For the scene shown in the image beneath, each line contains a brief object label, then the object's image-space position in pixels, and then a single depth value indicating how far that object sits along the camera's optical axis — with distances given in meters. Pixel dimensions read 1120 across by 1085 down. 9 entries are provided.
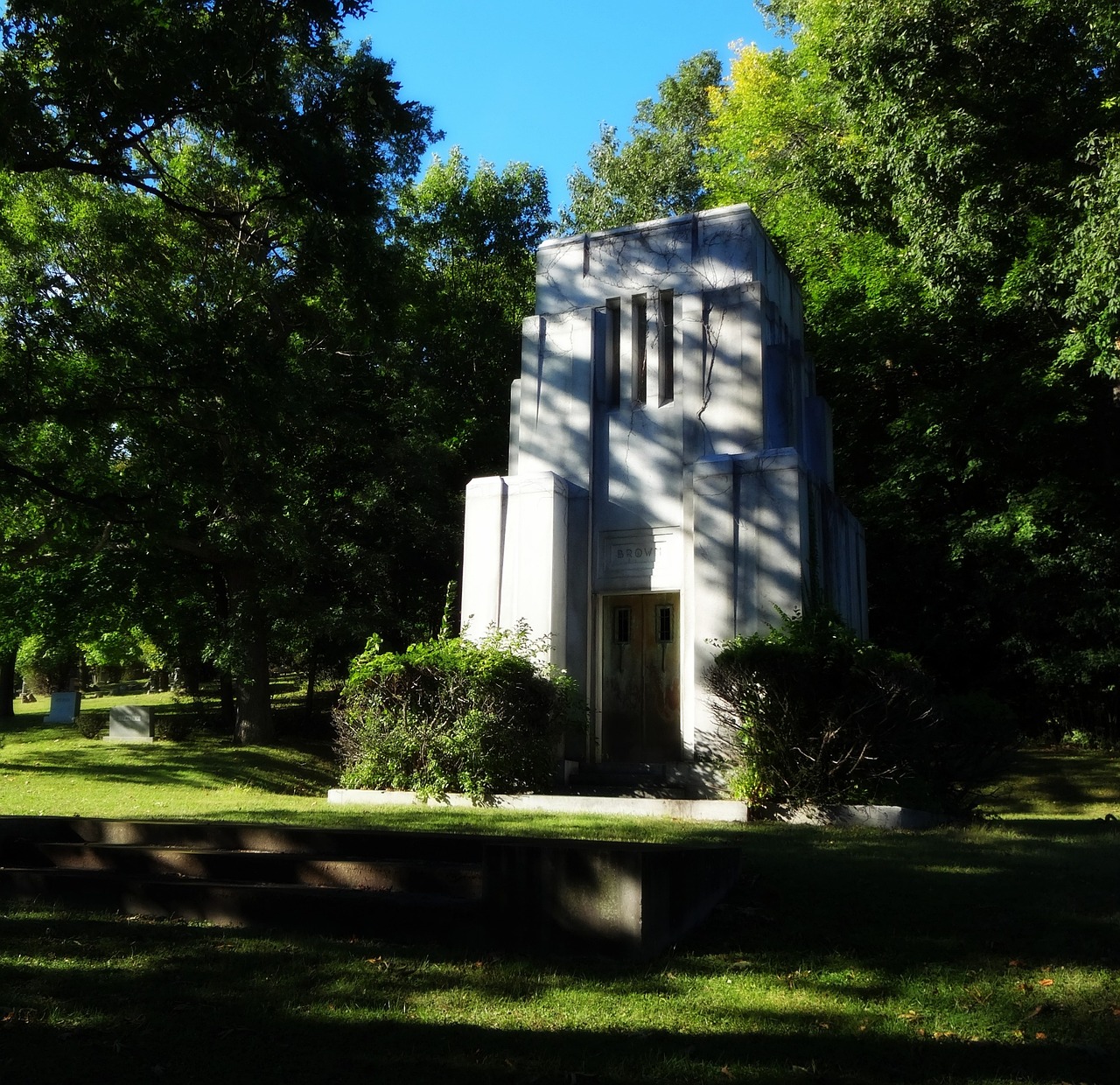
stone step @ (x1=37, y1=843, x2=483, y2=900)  5.69
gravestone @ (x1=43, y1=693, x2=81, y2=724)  28.17
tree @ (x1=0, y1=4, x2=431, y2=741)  11.54
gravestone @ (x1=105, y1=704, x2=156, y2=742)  22.92
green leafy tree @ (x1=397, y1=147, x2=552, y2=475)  25.08
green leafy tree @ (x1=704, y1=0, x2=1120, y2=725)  17.67
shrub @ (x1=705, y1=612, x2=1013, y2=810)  10.59
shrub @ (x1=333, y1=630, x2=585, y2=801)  12.19
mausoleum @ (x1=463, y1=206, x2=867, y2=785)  13.12
